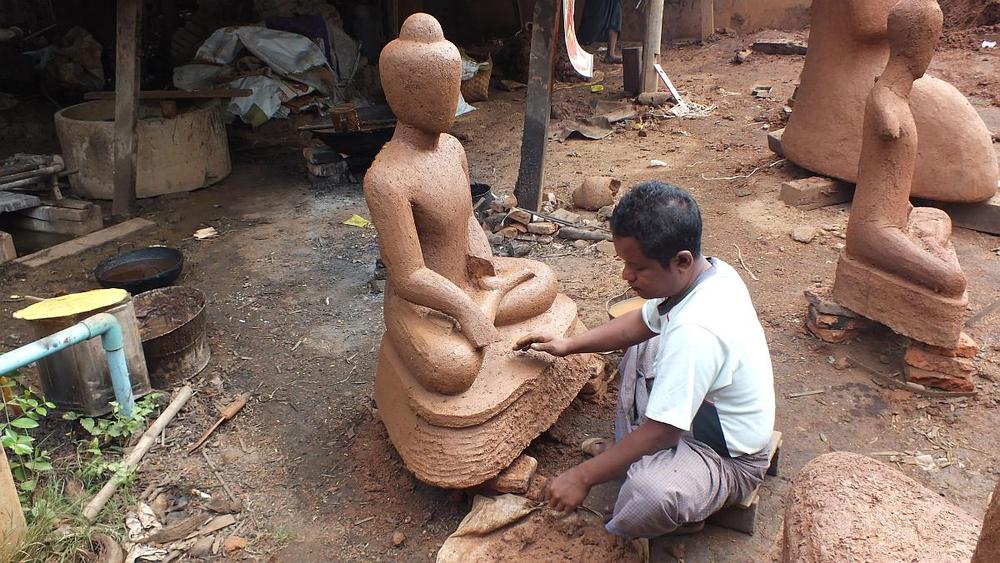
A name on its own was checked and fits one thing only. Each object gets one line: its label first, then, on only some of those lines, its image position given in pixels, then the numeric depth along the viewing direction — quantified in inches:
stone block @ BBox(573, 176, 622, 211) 227.5
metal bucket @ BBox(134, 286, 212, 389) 139.2
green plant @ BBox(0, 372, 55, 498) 102.7
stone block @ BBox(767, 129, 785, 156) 249.9
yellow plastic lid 123.0
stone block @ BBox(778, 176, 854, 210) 215.8
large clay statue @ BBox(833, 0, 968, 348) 128.0
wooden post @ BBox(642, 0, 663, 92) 340.5
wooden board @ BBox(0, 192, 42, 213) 213.5
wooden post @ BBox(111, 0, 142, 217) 230.2
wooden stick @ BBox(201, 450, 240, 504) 113.6
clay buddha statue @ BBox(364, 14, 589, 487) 100.7
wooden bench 96.7
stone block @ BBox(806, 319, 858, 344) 146.6
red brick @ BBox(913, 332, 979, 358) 130.4
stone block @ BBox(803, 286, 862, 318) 145.5
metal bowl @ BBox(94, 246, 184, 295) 173.9
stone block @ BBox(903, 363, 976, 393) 131.0
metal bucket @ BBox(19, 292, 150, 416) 120.9
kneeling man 81.9
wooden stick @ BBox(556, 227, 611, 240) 204.2
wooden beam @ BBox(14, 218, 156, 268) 206.2
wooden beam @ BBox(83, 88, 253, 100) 249.8
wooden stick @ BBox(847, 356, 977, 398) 131.2
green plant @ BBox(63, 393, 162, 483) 117.8
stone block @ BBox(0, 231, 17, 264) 203.6
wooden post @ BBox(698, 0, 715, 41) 494.6
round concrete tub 247.0
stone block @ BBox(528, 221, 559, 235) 208.1
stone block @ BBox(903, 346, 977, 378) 130.1
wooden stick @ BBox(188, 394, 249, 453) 126.6
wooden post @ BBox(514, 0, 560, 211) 208.2
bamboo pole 106.0
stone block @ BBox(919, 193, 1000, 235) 198.5
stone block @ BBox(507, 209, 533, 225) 213.0
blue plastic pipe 98.7
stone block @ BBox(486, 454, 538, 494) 103.2
